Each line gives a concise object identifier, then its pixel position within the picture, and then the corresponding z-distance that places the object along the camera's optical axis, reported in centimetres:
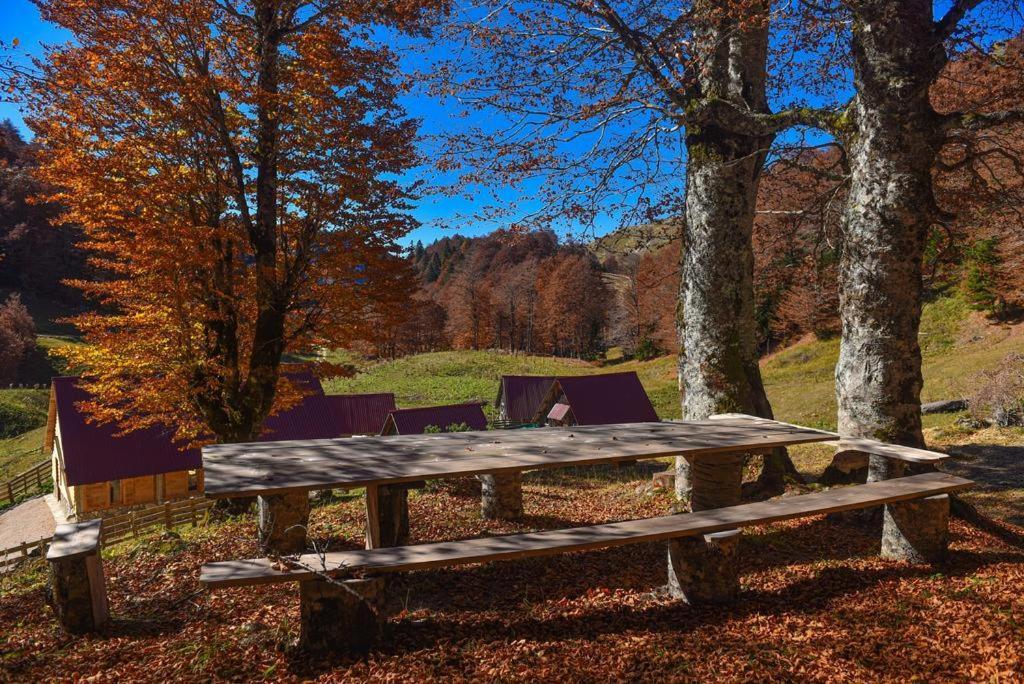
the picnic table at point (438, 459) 404
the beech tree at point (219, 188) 939
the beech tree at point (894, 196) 618
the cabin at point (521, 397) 3095
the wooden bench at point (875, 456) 538
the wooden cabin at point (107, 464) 1912
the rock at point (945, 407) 1895
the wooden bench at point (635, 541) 360
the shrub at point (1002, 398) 1413
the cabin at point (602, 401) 2605
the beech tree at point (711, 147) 783
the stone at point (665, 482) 877
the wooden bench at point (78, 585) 412
